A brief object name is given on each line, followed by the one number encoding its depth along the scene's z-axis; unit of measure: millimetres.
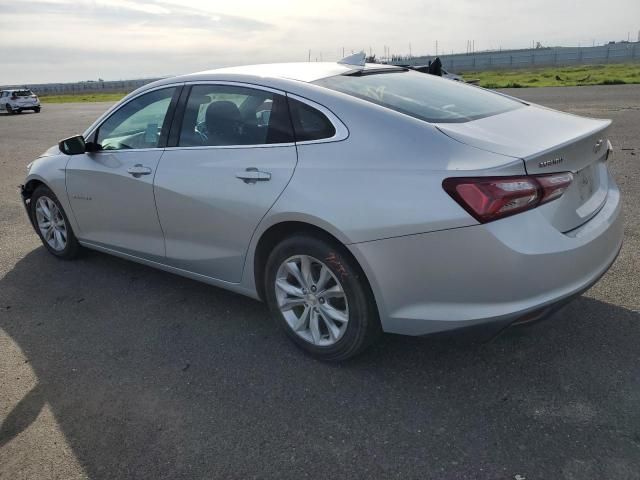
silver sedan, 2686
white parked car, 34281
